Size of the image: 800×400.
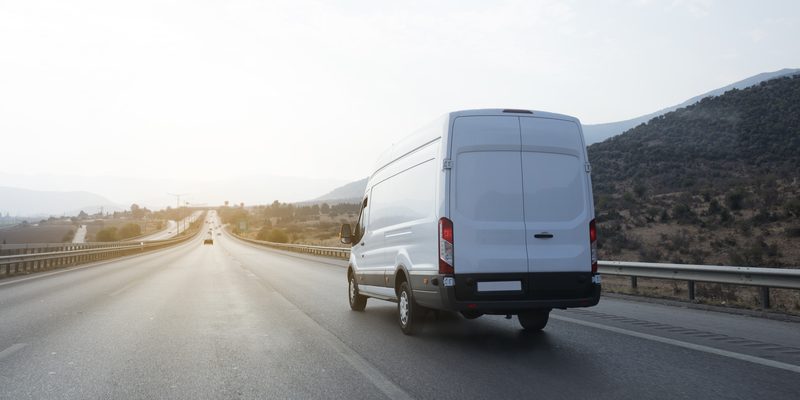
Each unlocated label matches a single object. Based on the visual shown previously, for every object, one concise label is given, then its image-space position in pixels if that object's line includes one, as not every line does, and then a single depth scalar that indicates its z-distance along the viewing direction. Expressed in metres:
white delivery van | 7.26
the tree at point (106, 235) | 119.96
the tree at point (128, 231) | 131.50
